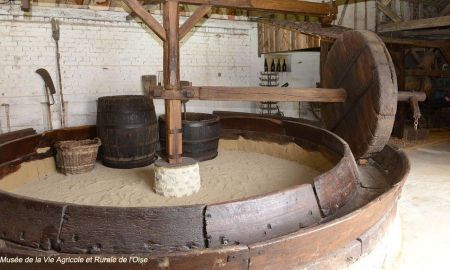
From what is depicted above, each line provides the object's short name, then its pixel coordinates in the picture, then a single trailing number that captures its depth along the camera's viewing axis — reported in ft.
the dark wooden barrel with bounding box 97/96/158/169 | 16.08
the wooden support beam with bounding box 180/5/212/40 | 12.38
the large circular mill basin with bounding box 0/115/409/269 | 6.75
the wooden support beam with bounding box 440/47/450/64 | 28.71
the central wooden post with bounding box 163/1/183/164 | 11.41
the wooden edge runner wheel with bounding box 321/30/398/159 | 11.02
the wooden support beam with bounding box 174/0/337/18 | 12.39
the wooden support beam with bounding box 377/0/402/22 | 29.14
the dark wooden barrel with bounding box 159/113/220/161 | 17.20
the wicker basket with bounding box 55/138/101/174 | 15.51
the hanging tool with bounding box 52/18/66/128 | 21.22
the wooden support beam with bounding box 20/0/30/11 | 17.69
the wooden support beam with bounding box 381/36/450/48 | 25.64
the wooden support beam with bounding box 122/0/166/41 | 11.48
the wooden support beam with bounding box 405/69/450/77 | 29.15
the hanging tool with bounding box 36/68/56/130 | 20.95
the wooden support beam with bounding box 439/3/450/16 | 31.54
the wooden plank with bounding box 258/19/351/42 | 20.71
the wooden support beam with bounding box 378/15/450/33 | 24.15
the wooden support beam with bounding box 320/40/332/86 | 23.10
